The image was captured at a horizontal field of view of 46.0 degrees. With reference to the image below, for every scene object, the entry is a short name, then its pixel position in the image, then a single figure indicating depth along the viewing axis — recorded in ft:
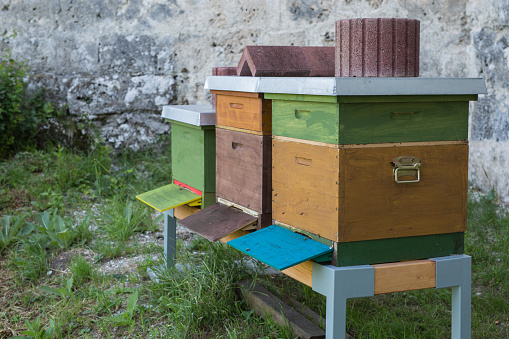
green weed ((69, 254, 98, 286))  11.28
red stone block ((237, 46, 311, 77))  8.38
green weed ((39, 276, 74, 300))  10.62
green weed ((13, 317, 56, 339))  9.20
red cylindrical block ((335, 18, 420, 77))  7.30
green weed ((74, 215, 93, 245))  13.52
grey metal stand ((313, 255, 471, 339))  6.55
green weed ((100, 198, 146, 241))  13.55
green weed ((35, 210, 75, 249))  13.05
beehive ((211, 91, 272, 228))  7.96
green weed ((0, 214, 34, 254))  13.12
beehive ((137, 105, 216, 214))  9.57
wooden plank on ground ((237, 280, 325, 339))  8.19
